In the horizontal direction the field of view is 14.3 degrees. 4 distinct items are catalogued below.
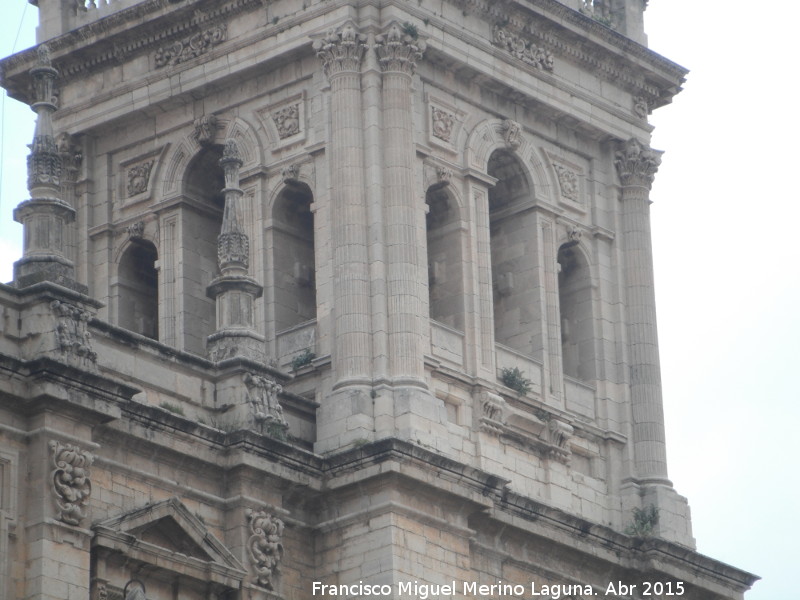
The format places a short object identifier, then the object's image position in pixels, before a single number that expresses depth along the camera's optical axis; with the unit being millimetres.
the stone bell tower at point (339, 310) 47188
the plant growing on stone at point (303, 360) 52406
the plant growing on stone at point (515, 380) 54219
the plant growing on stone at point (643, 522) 54875
